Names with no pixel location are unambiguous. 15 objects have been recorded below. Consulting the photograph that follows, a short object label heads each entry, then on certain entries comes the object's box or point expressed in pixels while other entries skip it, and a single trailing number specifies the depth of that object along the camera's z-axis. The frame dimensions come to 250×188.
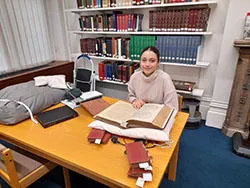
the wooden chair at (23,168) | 1.09
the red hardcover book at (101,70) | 3.14
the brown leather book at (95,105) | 1.53
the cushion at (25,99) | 1.44
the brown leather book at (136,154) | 0.87
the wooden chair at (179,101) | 1.66
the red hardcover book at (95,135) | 1.16
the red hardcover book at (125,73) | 2.89
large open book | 1.15
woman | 1.58
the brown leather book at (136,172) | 0.88
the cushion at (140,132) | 1.10
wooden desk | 0.93
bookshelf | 2.32
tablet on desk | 1.42
